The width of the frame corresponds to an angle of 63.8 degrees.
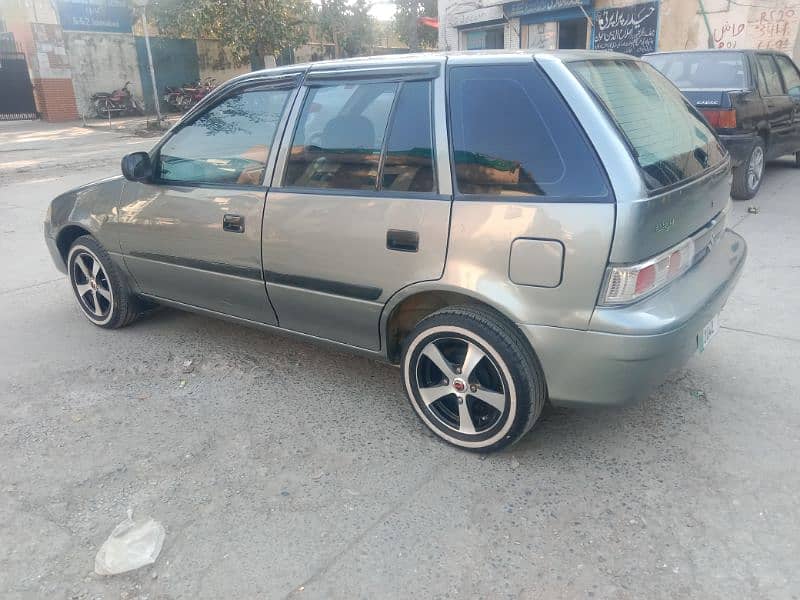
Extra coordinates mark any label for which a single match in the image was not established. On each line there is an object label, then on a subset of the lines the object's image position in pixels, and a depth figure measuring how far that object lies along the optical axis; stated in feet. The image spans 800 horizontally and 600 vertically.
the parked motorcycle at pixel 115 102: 73.26
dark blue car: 23.07
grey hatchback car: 8.15
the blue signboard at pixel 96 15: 68.44
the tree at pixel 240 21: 61.57
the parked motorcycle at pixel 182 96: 77.00
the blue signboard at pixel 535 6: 46.52
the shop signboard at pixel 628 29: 42.98
